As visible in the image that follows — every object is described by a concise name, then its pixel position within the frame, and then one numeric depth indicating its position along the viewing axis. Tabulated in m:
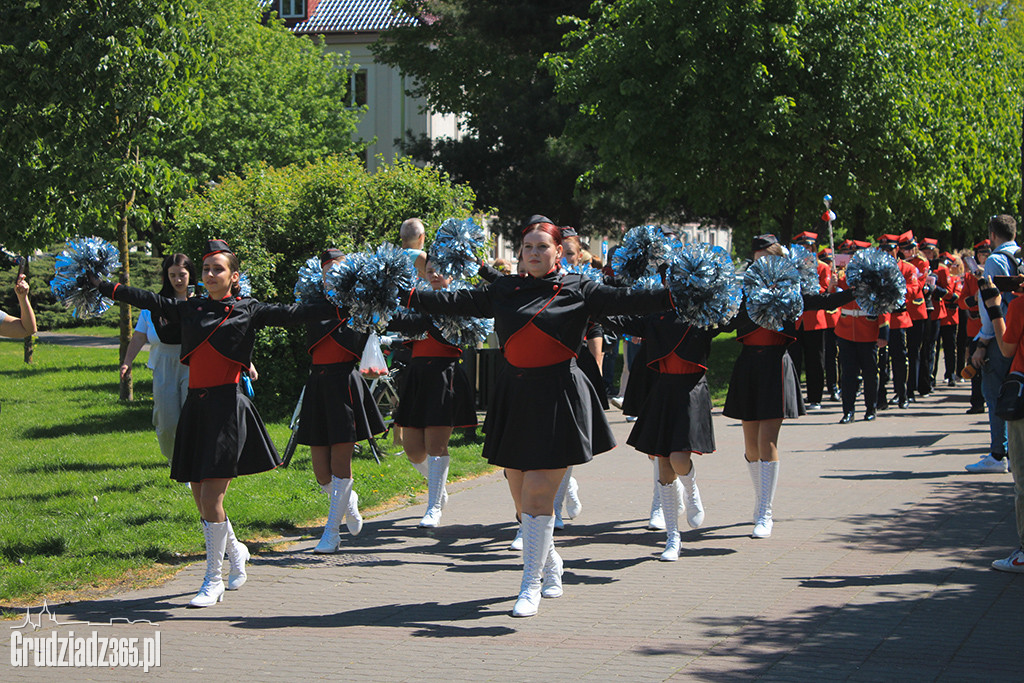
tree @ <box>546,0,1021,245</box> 19.55
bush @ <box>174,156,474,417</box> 13.62
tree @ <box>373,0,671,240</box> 26.83
